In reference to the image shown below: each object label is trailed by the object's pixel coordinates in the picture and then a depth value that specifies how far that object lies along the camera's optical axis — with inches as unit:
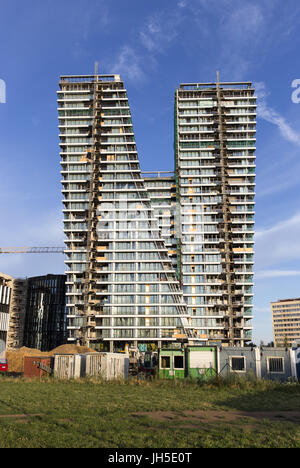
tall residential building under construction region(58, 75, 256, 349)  4062.5
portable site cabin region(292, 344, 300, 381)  1443.8
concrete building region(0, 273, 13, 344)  5012.3
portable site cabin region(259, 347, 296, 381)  1464.1
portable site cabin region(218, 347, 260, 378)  1460.4
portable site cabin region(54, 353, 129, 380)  1444.4
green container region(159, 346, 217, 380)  1471.5
